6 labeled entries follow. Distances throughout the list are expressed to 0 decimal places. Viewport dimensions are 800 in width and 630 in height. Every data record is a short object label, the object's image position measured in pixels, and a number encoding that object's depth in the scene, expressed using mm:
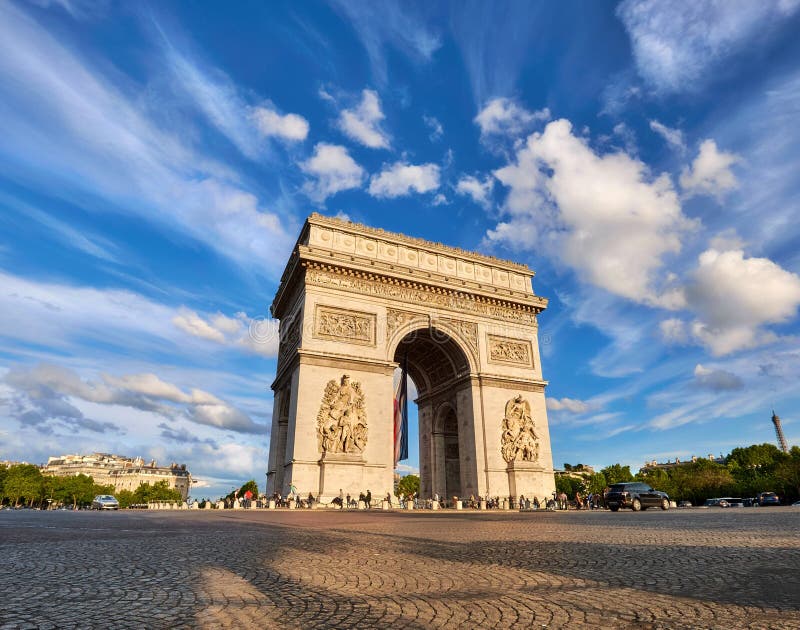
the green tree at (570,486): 85538
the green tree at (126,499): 101950
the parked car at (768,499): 37519
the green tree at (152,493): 100562
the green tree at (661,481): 64550
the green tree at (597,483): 79438
